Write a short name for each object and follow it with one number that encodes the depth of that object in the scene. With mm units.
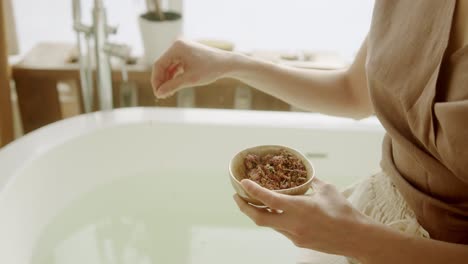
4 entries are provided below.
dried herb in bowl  854
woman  733
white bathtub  1510
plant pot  1788
